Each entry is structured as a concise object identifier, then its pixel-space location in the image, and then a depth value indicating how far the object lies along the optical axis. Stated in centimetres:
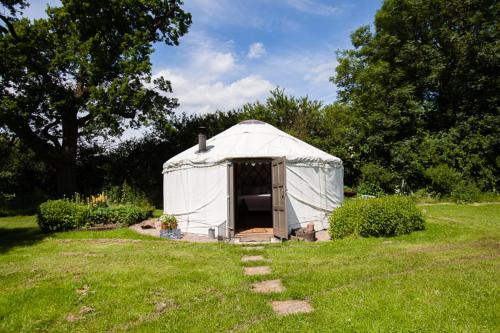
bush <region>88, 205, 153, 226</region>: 887
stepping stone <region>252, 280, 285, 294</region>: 392
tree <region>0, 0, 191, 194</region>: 1173
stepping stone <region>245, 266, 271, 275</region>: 467
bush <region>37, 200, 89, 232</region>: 832
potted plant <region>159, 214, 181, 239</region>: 772
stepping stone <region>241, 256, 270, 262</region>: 542
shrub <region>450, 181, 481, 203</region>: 1209
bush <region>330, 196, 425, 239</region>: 661
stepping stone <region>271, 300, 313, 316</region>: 329
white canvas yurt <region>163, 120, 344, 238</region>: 759
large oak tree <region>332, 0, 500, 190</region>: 1364
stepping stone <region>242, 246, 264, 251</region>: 617
